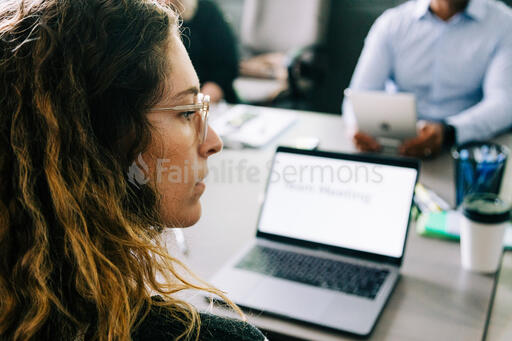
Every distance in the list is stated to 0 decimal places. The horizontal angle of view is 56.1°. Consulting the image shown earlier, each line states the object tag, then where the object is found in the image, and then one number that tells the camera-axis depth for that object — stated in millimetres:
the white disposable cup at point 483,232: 994
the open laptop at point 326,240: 955
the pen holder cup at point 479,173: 1240
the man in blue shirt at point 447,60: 1916
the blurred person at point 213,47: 2551
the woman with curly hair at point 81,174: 539
